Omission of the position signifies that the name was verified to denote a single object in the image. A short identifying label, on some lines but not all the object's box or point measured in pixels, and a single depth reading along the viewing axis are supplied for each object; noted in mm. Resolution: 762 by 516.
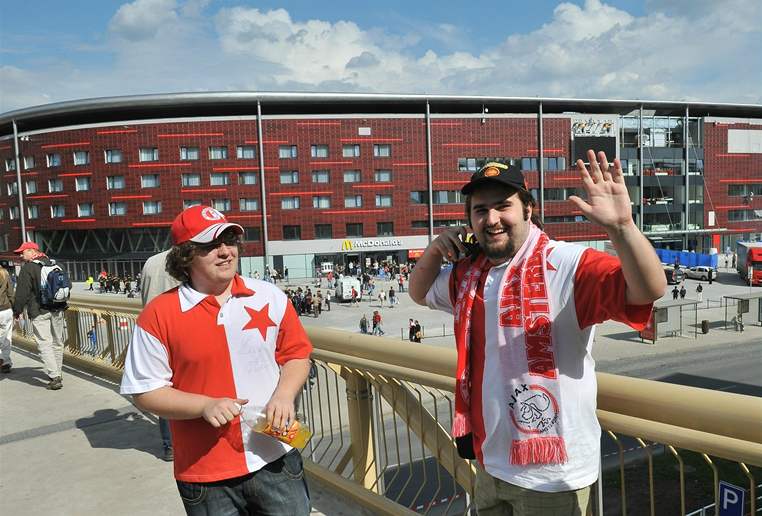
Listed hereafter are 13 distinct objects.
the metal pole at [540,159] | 60969
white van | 41906
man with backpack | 7008
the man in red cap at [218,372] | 2277
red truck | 44531
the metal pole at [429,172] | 59438
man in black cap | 1750
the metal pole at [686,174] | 65250
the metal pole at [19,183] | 61000
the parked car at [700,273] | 49094
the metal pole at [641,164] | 63153
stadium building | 57500
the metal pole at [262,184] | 56812
